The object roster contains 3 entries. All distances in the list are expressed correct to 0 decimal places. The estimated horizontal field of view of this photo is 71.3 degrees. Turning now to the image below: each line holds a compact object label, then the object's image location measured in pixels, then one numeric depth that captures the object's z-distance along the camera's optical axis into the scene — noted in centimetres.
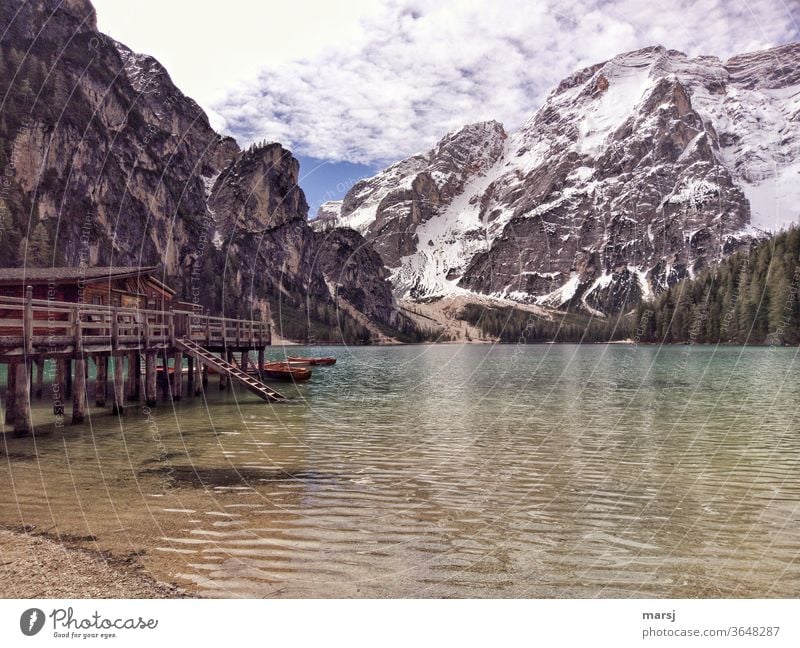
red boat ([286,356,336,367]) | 7514
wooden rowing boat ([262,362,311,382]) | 4566
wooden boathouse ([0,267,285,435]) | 2008
